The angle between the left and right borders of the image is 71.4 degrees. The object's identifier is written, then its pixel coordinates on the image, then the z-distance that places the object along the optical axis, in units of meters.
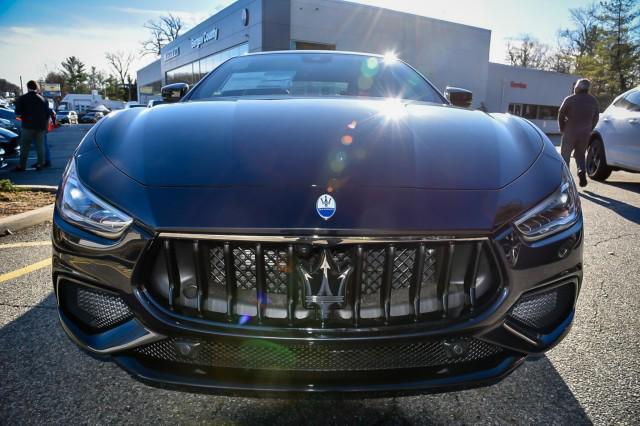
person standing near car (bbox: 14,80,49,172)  8.45
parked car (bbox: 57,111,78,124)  44.30
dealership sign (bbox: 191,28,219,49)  24.84
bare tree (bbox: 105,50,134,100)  81.00
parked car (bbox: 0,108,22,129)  12.56
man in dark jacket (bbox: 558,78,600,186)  6.83
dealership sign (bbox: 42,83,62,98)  85.19
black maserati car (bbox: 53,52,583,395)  1.24
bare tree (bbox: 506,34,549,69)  55.62
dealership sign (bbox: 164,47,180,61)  33.97
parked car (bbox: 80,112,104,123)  45.00
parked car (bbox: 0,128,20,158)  8.93
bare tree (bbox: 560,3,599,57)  46.13
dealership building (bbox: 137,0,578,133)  19.38
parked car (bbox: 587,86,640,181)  6.36
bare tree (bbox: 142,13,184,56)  60.47
